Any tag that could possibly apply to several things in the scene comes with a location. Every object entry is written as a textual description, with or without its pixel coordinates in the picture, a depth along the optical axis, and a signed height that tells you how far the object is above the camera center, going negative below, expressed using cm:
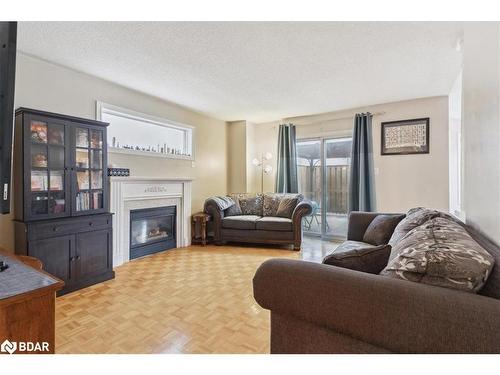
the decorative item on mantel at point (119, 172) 322 +22
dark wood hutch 236 -7
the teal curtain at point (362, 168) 439 +36
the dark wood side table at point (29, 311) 96 -47
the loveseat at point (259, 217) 416 -49
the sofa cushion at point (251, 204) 486 -29
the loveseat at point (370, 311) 79 -43
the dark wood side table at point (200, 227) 441 -65
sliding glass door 487 +15
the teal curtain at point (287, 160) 518 +58
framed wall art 405 +84
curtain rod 440 +130
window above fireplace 352 +87
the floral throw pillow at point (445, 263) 92 -28
